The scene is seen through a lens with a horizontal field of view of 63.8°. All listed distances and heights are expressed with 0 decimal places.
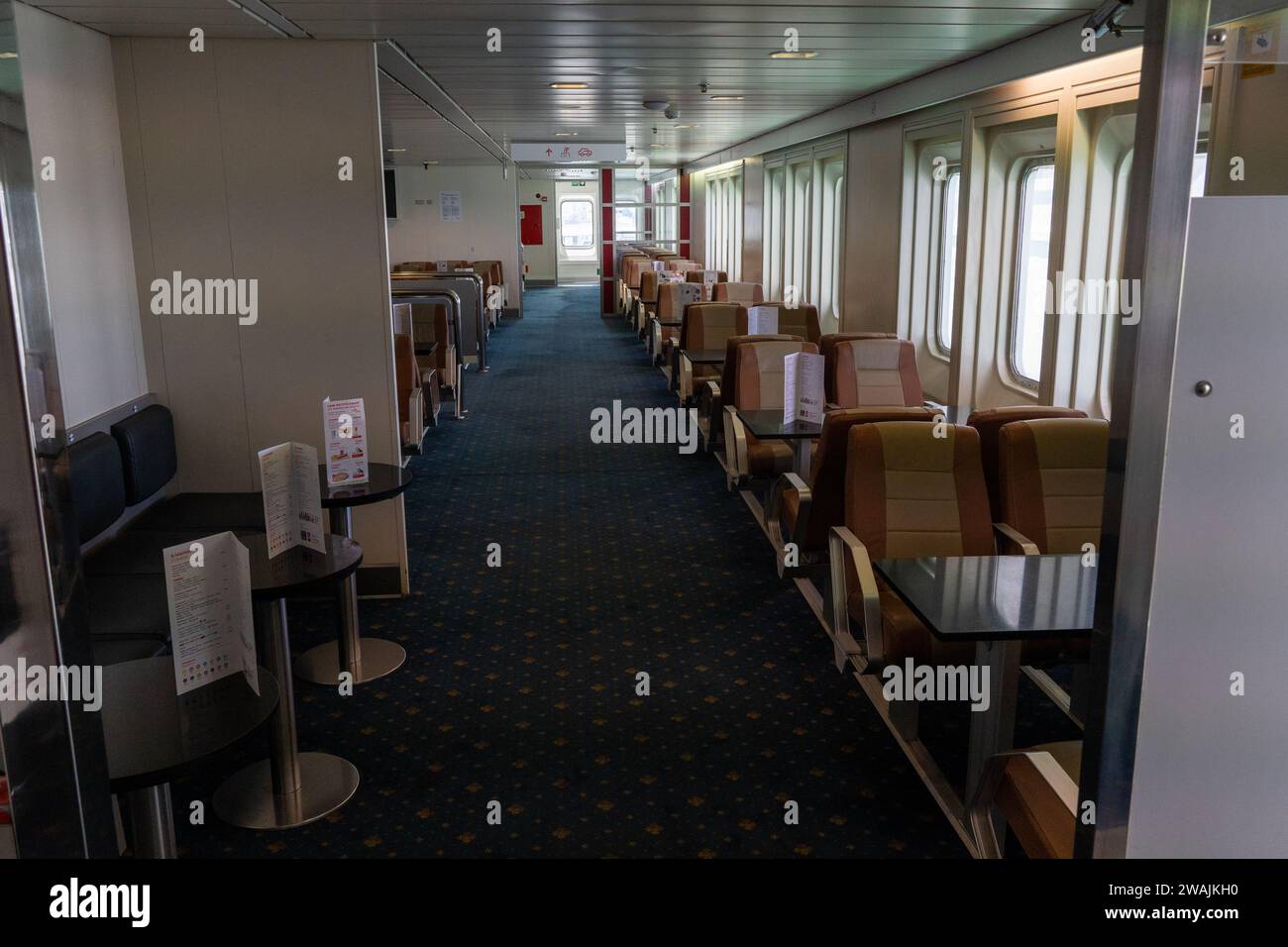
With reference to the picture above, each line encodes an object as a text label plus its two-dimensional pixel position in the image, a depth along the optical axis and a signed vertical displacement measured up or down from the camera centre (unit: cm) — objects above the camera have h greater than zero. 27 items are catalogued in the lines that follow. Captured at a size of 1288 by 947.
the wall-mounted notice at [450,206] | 1725 +65
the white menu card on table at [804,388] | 527 -73
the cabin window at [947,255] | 783 -10
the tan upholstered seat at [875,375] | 620 -78
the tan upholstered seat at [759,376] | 643 -81
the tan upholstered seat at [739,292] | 1225 -57
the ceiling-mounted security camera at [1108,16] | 327 +72
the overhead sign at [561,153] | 1230 +109
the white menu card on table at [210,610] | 230 -82
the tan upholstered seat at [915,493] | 373 -89
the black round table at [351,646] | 414 -164
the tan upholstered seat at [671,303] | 1186 -68
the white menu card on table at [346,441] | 413 -77
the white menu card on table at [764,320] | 751 -55
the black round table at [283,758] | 324 -161
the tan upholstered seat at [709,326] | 927 -72
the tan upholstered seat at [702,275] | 1435 -43
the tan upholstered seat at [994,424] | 402 -71
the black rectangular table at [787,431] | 511 -91
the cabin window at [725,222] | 1662 +36
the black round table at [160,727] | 197 -96
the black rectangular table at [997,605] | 262 -95
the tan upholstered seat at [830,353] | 649 -70
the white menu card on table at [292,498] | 338 -82
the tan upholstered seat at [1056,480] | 379 -86
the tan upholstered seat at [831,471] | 408 -90
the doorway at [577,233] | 2645 +30
